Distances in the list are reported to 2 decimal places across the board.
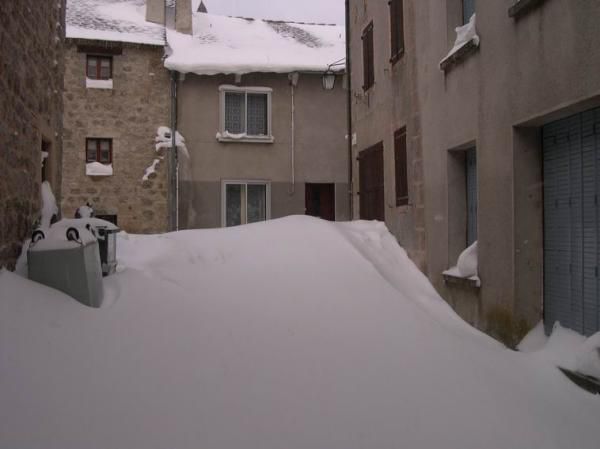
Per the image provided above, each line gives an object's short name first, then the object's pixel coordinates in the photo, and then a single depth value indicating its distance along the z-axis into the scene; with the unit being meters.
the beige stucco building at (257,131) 13.89
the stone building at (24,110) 4.21
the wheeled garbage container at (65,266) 4.35
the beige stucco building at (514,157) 4.14
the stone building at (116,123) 13.56
